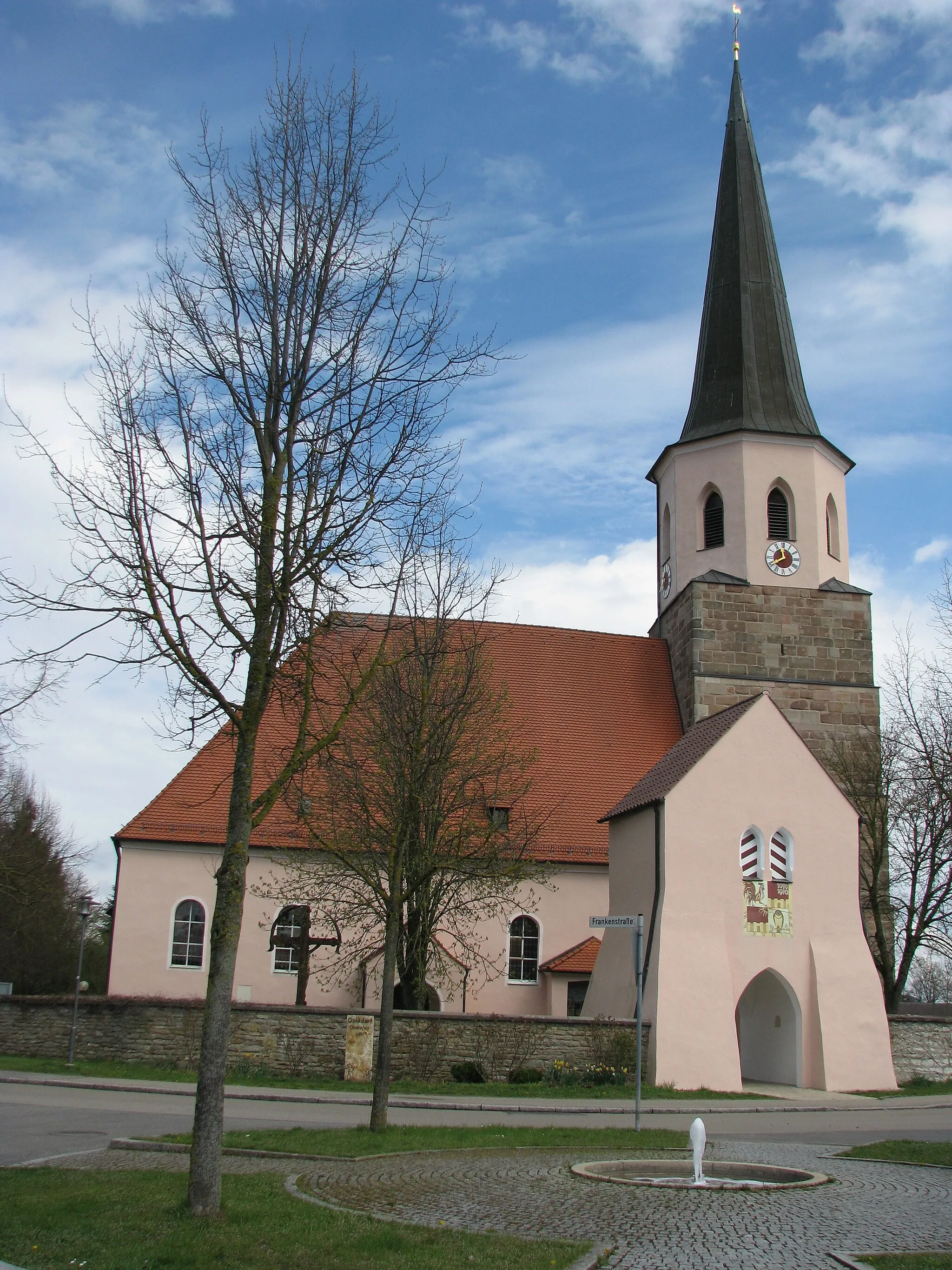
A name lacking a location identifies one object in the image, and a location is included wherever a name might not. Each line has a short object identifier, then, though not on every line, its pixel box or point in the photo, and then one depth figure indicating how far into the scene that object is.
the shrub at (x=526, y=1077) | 19.25
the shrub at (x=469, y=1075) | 19.27
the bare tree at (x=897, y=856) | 25.84
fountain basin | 9.19
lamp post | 23.22
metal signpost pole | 13.84
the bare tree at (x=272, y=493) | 8.23
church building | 20.50
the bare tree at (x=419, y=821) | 15.27
